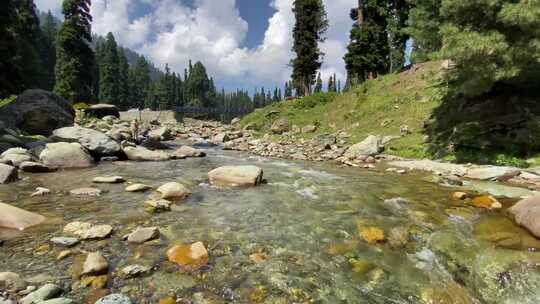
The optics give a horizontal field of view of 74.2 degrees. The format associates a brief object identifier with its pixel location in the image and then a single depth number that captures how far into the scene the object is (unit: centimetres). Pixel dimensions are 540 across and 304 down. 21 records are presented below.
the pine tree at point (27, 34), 3669
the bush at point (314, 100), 3922
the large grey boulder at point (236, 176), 1160
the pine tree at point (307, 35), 4522
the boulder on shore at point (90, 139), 1602
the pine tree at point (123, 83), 7981
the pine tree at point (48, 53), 6491
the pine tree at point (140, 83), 9819
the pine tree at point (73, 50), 4456
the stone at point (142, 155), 1748
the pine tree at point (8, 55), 1978
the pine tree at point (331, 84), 11893
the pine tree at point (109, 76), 7557
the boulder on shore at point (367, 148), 1997
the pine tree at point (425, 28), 1745
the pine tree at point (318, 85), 12605
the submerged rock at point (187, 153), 1949
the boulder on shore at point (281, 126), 3439
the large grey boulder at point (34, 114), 1959
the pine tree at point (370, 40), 3672
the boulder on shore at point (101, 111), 3641
